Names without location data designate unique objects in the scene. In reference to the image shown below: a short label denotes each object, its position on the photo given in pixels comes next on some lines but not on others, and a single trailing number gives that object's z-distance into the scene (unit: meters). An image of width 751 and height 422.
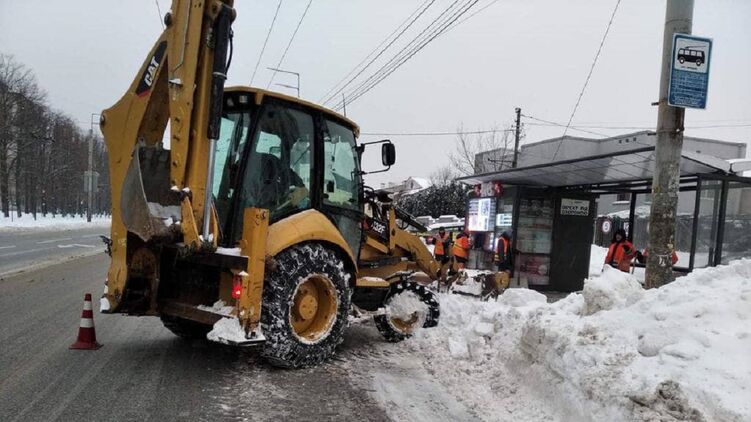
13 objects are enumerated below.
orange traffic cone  5.61
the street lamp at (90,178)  41.45
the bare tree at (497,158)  36.53
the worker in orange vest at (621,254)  10.43
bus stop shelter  8.89
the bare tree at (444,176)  46.23
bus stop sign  5.19
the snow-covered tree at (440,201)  33.81
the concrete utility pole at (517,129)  29.05
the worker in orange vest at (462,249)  13.00
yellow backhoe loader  4.71
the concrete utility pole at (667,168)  5.32
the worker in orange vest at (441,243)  10.91
